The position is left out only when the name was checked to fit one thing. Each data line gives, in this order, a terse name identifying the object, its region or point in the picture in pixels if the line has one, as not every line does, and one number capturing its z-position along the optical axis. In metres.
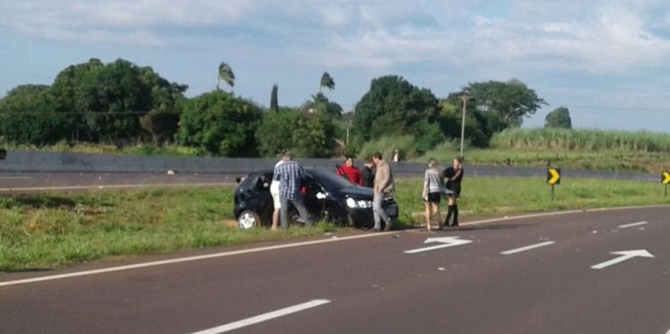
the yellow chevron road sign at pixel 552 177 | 41.41
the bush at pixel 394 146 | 78.57
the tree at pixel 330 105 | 125.81
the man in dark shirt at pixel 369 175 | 27.67
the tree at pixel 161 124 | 80.06
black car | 22.23
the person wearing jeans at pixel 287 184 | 20.72
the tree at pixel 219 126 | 71.50
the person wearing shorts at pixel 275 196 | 20.97
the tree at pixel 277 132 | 69.44
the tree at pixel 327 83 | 141.12
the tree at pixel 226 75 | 122.69
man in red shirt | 25.66
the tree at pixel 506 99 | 146.88
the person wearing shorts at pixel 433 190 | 23.44
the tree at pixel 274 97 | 103.65
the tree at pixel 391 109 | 92.44
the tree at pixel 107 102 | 76.75
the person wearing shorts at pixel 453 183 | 24.70
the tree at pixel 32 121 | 70.06
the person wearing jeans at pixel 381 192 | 22.02
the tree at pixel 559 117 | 182.34
